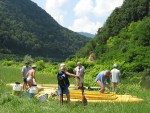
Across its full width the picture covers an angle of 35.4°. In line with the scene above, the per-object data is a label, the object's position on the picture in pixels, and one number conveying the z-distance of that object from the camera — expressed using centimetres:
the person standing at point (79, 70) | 1461
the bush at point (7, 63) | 4838
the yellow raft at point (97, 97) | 1046
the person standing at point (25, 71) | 1377
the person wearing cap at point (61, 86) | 960
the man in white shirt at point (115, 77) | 1415
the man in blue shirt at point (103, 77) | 1290
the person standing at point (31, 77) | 1202
